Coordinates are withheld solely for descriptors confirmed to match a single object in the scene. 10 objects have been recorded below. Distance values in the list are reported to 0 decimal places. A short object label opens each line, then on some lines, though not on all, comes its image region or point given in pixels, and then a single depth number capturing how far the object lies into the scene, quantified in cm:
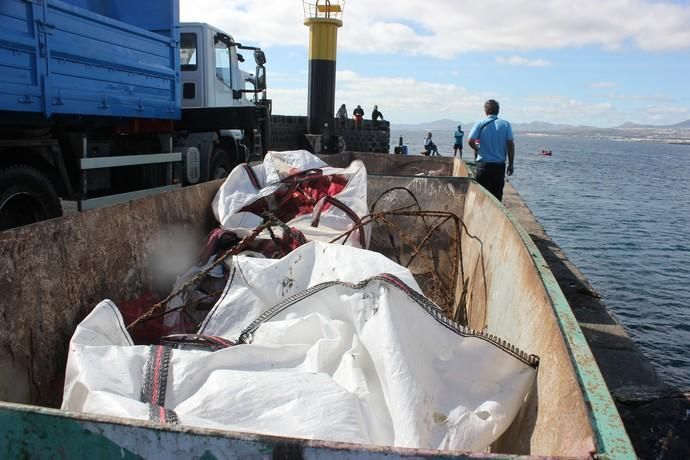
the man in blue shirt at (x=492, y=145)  689
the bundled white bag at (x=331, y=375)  170
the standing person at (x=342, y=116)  2020
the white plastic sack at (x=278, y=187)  430
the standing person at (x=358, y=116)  2059
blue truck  488
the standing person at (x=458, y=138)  2553
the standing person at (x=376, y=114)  2238
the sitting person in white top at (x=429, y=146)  2408
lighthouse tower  1658
